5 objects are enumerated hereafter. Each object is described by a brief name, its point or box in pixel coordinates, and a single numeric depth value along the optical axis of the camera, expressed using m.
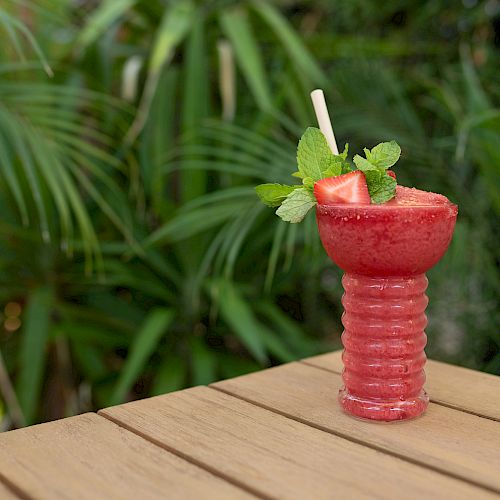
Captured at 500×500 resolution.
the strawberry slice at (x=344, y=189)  0.82
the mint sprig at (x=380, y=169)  0.82
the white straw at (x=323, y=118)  0.88
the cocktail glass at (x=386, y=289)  0.80
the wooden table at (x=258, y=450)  0.67
